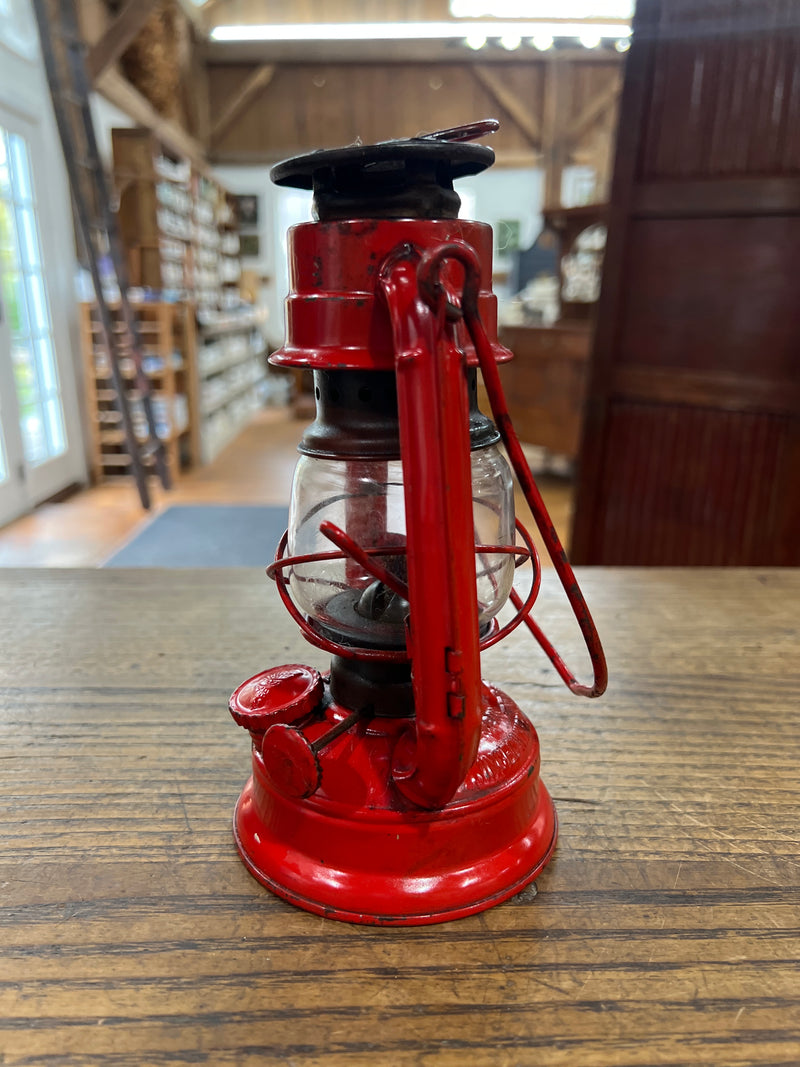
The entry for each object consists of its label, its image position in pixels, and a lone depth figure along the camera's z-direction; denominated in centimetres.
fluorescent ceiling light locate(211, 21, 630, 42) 602
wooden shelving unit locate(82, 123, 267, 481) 369
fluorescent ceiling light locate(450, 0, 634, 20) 461
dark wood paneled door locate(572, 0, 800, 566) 145
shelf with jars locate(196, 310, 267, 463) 443
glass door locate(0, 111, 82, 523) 293
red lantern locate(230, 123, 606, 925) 34
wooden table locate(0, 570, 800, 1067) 34
